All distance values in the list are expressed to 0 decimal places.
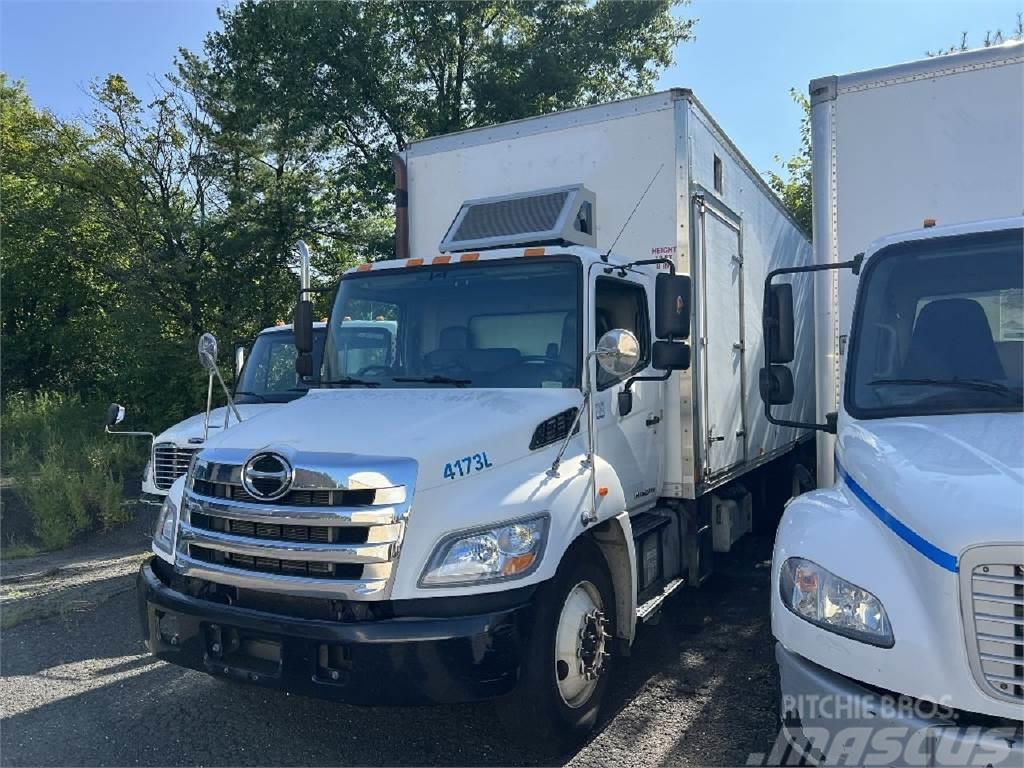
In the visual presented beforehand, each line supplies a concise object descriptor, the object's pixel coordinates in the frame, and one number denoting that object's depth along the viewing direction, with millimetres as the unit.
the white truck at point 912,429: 2400
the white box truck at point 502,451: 3211
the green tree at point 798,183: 18672
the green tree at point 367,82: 14266
